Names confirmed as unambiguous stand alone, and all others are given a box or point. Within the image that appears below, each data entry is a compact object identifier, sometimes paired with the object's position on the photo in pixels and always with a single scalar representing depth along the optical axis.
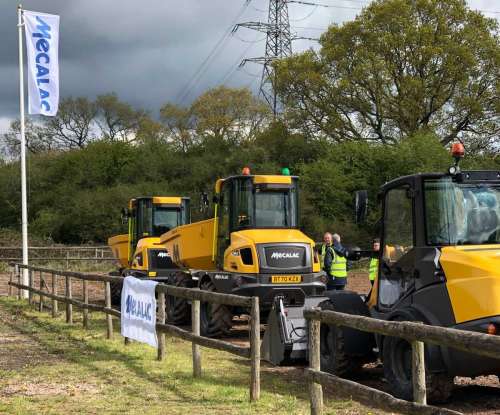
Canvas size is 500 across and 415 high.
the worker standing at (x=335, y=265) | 15.14
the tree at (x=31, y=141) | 62.47
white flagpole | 20.61
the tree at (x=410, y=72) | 36.72
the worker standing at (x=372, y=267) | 13.80
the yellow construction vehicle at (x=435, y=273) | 6.71
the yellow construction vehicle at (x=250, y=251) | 12.27
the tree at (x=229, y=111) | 57.09
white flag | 19.75
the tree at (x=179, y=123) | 58.72
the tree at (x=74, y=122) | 63.19
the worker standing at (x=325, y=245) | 15.31
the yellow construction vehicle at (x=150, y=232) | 17.19
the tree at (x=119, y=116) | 64.56
